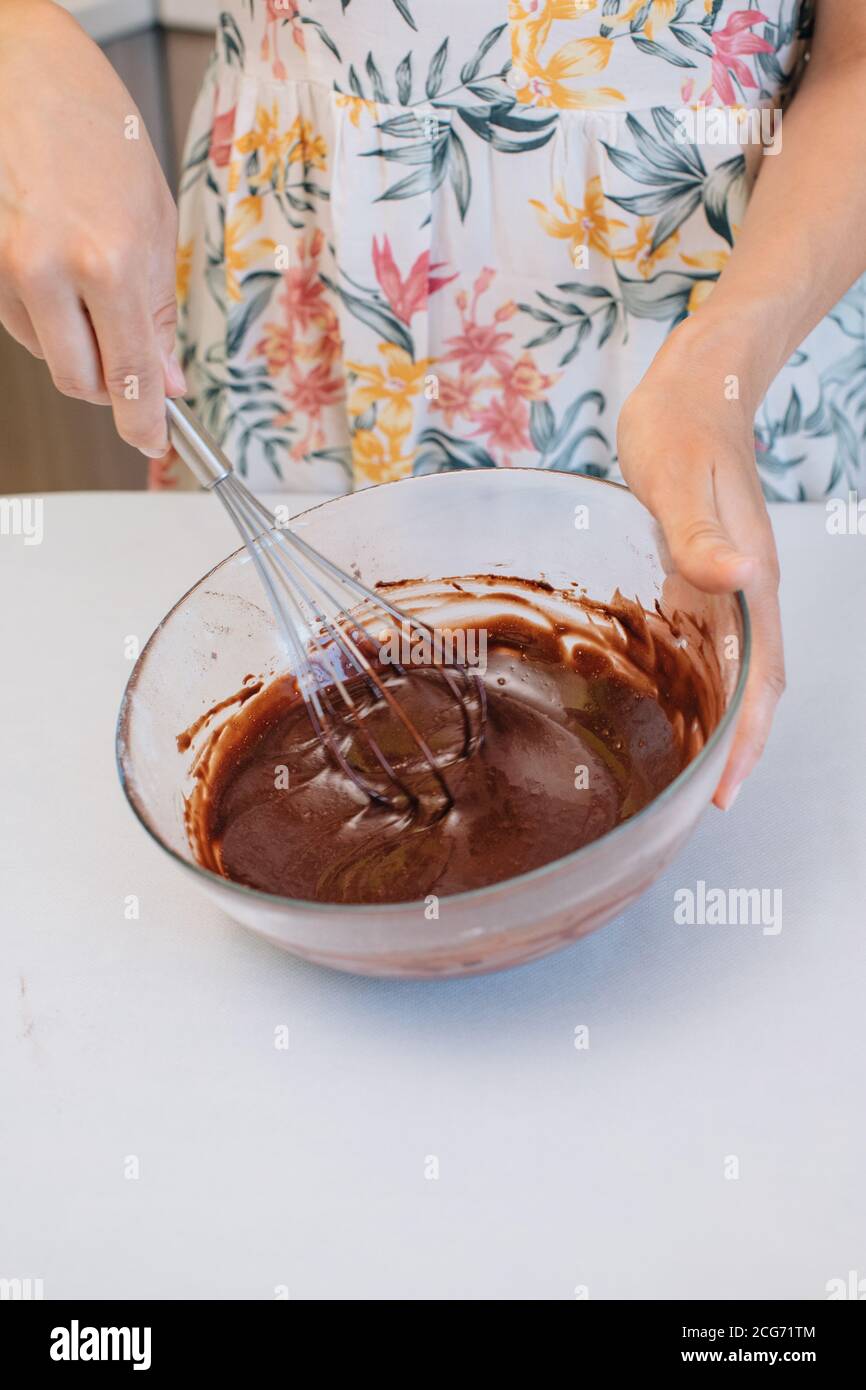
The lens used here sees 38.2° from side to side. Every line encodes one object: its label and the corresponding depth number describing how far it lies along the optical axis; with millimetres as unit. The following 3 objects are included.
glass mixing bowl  502
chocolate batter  611
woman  635
